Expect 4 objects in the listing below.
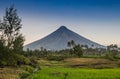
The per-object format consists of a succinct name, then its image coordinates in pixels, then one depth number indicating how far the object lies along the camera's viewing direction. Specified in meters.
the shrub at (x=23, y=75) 16.44
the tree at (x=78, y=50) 70.22
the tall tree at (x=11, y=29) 25.69
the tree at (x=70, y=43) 88.10
